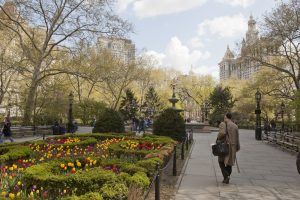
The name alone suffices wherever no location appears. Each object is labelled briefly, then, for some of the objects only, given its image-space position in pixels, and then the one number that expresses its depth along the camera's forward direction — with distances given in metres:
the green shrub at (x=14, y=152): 10.14
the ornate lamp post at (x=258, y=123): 29.35
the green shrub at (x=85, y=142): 14.36
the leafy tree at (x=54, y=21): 31.38
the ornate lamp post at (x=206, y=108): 56.87
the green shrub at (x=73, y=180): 6.03
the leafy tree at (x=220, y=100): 56.22
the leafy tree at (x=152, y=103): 57.46
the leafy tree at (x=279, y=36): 29.32
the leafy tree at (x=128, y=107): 51.96
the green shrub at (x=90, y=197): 4.54
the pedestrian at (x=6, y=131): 21.02
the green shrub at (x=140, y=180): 5.90
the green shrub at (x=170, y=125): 19.45
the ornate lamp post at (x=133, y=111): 36.19
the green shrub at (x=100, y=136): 18.02
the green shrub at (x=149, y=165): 7.66
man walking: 9.34
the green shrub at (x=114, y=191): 5.01
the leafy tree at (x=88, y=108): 48.70
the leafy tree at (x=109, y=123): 21.33
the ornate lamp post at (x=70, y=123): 30.42
